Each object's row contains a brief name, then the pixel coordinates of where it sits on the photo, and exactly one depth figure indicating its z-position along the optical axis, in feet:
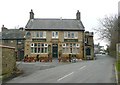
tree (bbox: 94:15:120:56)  91.45
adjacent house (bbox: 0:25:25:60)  82.98
